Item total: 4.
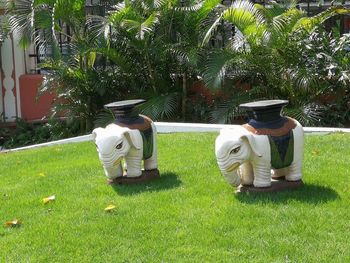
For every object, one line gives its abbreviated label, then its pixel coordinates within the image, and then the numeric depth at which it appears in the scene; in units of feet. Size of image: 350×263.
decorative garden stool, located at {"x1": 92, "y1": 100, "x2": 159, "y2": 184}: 17.16
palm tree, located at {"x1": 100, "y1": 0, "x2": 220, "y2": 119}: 31.12
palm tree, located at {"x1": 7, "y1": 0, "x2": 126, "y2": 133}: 32.96
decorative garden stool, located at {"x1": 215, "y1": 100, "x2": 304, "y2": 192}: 15.16
